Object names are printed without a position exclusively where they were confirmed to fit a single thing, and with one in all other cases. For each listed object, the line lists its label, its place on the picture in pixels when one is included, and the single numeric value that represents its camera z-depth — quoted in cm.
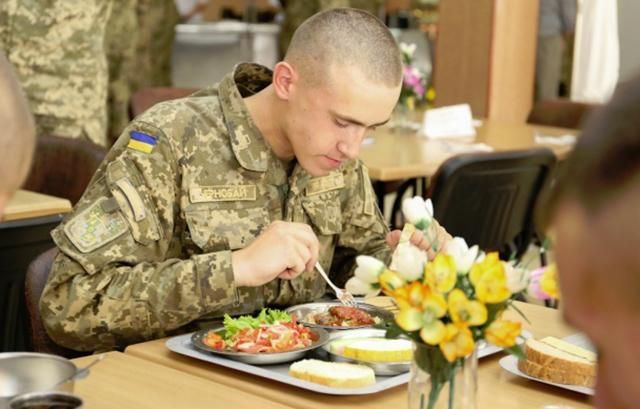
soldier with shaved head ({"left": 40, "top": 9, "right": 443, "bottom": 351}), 274
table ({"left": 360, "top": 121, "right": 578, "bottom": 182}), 416
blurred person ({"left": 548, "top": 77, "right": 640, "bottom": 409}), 119
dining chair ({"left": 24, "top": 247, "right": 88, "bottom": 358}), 282
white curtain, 703
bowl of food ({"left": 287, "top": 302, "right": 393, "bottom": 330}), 275
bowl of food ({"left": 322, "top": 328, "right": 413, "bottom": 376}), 256
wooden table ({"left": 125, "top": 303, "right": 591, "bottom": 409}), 248
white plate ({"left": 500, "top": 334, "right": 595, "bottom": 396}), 252
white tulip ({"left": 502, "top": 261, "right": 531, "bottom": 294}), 222
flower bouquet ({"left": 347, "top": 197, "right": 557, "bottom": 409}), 218
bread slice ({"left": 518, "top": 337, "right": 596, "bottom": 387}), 253
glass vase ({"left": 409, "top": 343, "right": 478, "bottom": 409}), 224
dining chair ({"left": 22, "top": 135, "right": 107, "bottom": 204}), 369
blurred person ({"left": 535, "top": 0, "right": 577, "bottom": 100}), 781
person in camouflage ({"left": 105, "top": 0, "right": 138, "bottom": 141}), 711
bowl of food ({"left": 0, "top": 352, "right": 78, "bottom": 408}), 231
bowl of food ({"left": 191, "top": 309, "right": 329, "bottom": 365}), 258
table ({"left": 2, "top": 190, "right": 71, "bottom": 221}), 348
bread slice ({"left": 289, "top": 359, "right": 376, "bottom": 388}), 249
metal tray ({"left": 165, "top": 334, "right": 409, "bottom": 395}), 247
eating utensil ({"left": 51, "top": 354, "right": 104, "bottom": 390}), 228
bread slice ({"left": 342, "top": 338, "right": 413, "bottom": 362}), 256
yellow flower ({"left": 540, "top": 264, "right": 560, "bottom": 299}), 216
